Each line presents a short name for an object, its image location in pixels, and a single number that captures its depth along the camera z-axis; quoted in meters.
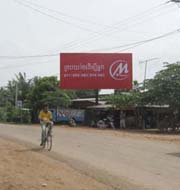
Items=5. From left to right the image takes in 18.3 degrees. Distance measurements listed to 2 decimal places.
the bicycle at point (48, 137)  20.55
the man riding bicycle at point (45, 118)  20.73
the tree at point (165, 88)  43.69
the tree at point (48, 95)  58.25
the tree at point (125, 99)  47.32
